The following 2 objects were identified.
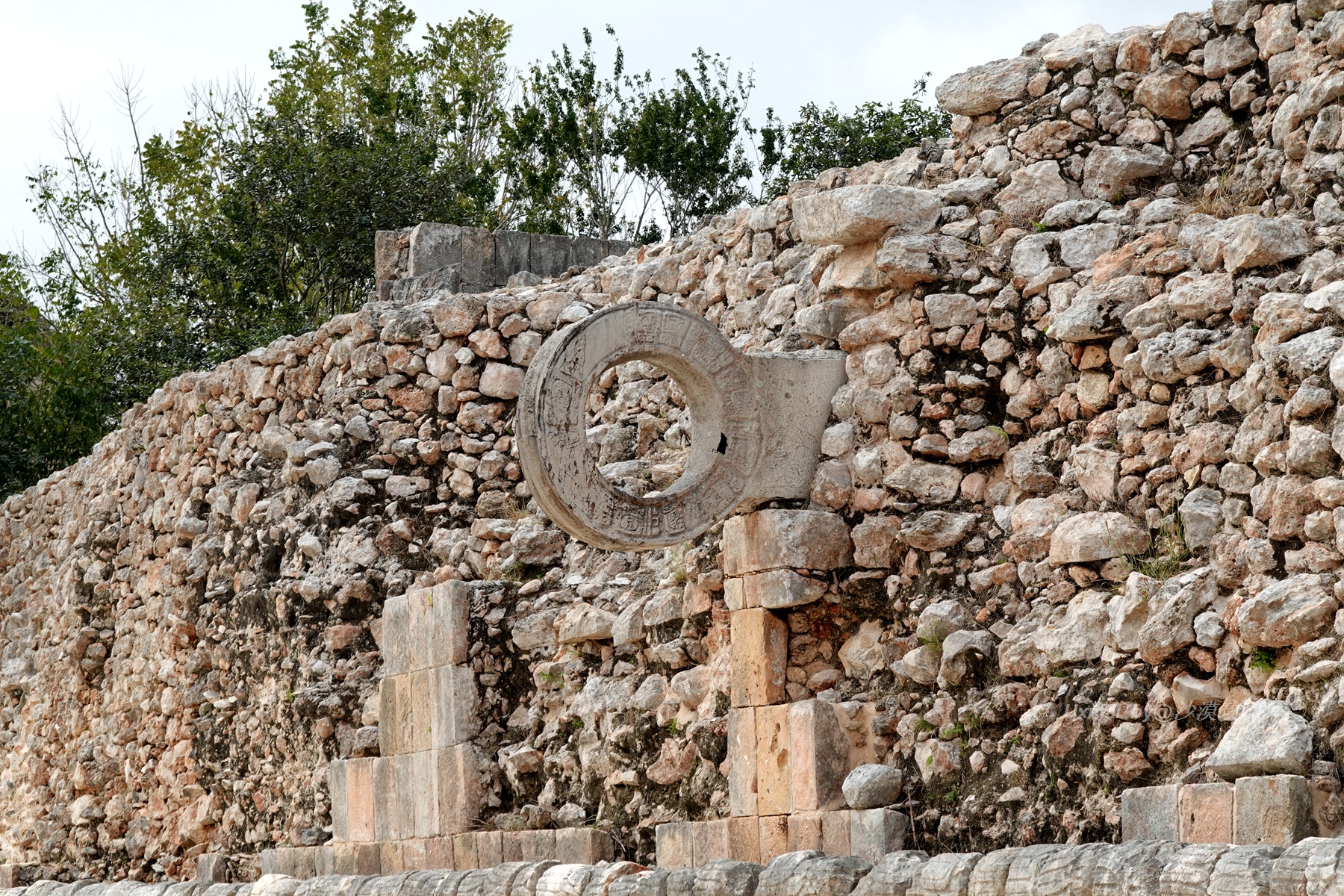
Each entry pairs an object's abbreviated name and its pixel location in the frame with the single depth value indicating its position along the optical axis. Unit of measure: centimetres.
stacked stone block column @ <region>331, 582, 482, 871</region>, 1720
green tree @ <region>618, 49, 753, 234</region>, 3675
